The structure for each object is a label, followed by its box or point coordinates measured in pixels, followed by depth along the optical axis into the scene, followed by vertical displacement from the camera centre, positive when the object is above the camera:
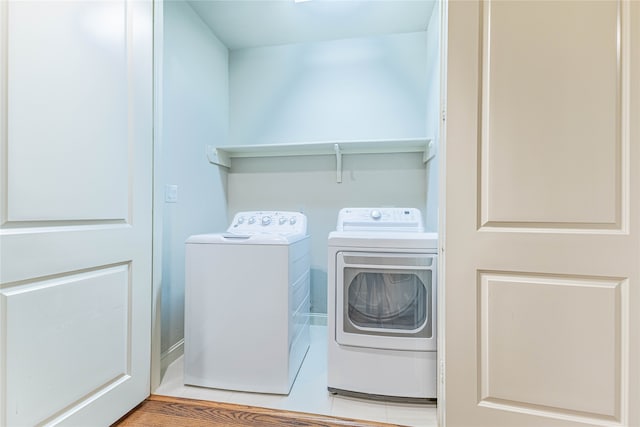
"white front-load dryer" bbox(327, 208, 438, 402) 1.41 -0.53
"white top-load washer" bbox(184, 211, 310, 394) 1.49 -0.54
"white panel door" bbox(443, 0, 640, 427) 0.99 +0.00
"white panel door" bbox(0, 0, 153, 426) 0.90 +0.01
